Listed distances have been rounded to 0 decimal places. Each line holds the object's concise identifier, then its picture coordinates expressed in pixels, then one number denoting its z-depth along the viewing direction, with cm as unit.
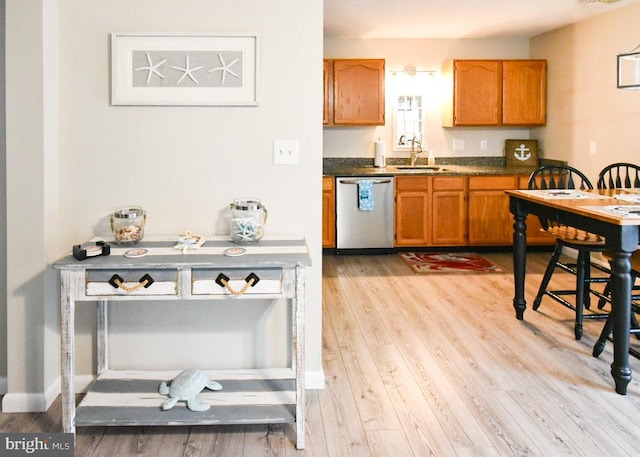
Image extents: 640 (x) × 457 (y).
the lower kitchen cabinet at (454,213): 653
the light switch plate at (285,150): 300
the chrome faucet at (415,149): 702
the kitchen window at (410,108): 707
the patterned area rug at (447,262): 586
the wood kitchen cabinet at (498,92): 679
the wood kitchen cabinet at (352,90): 673
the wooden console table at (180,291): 249
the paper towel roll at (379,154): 695
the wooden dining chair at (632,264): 357
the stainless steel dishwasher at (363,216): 640
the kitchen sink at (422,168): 678
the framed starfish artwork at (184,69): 290
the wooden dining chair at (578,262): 391
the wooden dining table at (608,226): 313
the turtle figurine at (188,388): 262
